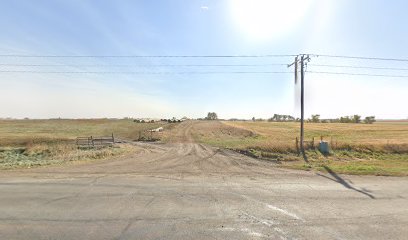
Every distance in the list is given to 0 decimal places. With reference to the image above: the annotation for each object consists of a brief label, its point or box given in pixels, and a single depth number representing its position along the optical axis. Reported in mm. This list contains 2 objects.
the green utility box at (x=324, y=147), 29844
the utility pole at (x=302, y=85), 29950
